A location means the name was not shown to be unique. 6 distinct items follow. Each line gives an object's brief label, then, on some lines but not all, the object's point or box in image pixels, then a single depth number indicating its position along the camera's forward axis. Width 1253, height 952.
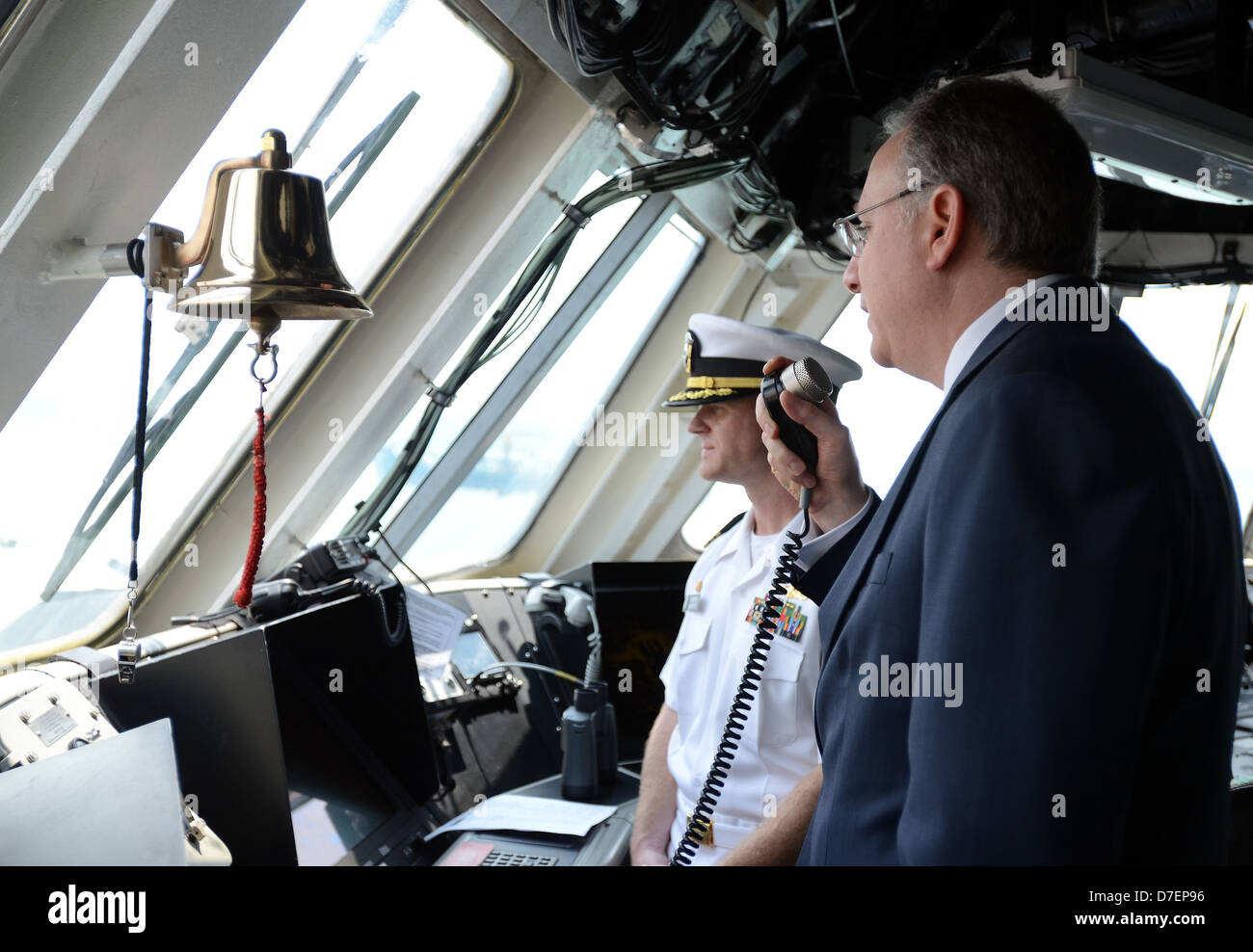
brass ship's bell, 1.21
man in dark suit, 0.83
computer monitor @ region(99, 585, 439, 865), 1.56
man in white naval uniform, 1.85
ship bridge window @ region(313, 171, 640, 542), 3.11
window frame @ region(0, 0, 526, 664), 2.52
